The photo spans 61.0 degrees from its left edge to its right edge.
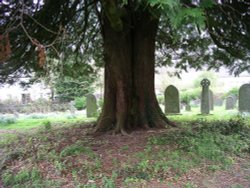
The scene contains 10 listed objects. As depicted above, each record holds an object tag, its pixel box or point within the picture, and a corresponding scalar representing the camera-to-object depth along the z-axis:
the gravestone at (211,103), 11.90
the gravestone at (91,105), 10.00
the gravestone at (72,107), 14.22
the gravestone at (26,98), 17.32
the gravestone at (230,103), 11.80
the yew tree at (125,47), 5.23
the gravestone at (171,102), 9.11
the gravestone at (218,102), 16.66
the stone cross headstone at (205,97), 9.40
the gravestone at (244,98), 8.99
